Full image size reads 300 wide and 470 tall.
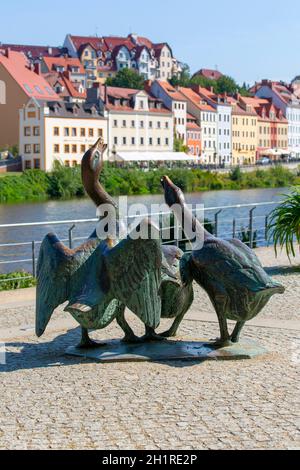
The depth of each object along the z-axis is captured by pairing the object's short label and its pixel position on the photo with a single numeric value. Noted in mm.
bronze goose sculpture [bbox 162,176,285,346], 9109
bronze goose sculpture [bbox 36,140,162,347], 8883
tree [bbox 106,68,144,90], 112325
